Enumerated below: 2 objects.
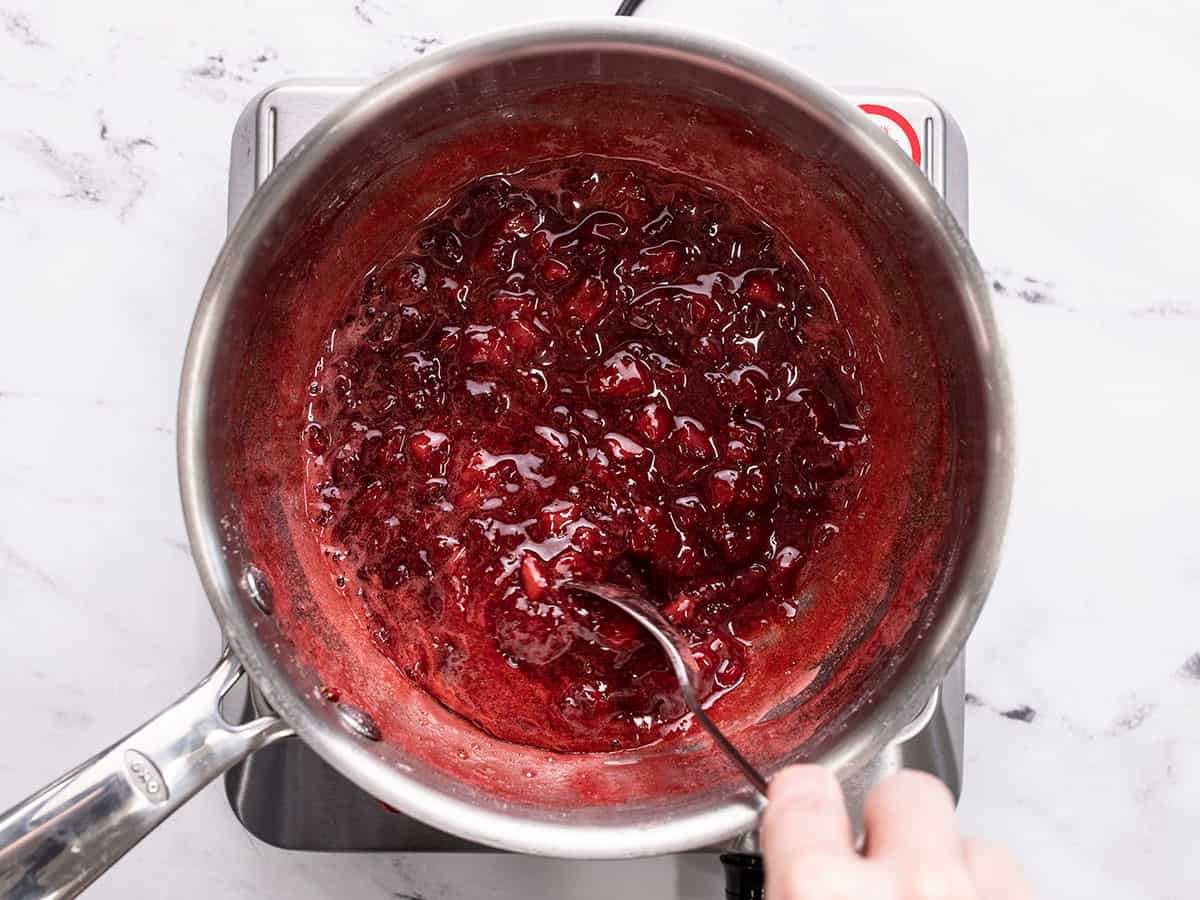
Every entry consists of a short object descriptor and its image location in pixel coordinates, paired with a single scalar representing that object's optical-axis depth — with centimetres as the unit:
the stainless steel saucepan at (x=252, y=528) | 25
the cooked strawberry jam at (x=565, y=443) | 32
